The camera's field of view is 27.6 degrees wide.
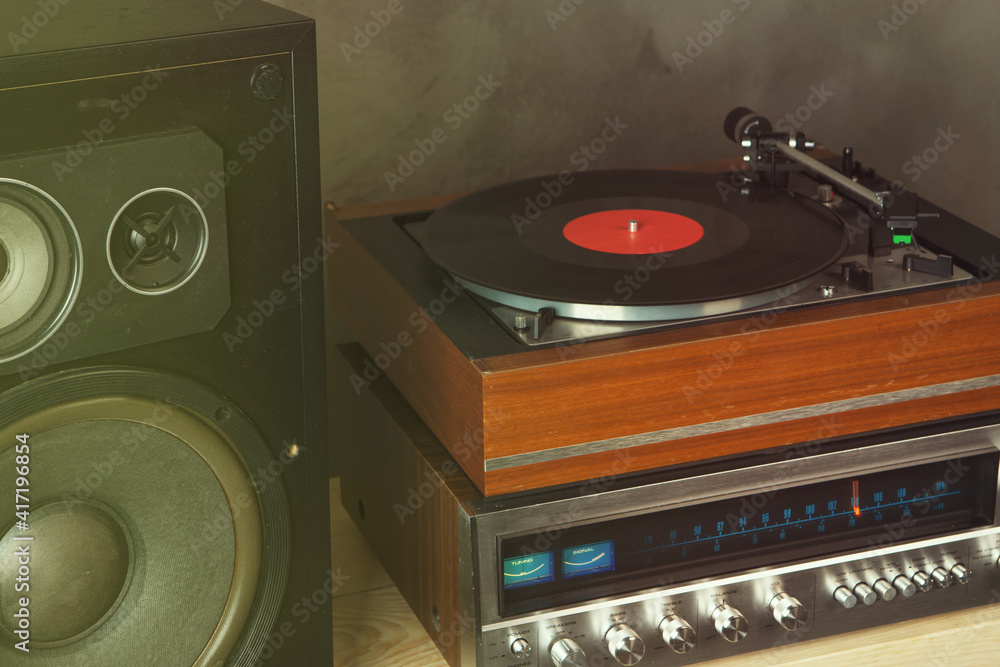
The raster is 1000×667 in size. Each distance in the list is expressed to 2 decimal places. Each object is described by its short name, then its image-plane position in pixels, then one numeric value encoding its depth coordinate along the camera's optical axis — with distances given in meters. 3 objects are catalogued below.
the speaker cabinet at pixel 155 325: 1.05
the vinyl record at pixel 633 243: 1.22
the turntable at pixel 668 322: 1.19
